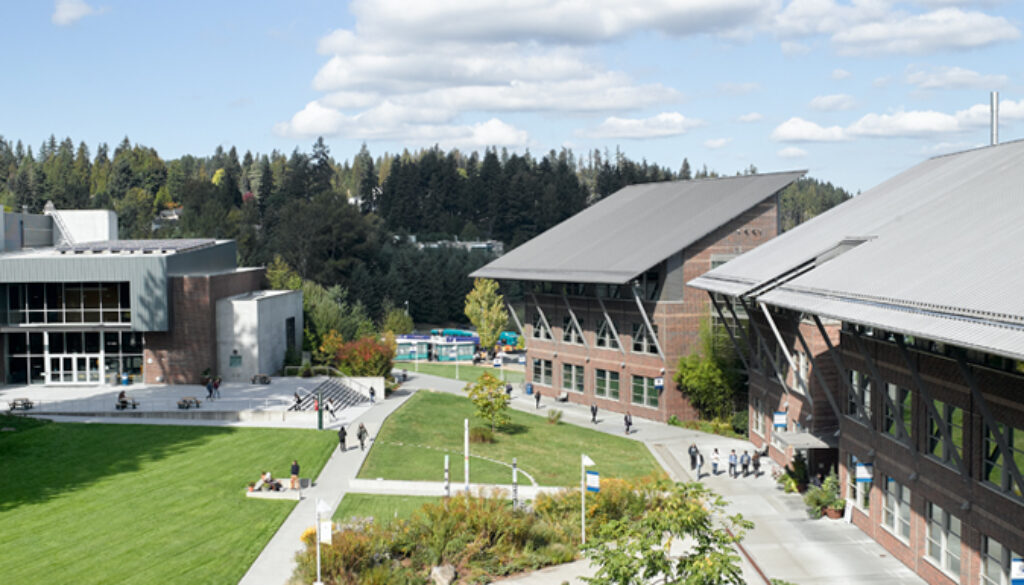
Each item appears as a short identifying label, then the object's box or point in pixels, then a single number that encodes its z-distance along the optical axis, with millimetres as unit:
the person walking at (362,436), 45812
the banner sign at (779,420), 41950
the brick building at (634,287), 57531
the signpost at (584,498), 30603
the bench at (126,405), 51094
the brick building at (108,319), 57750
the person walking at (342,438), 44750
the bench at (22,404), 50688
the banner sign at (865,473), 32188
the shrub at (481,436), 49719
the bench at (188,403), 51250
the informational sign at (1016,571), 19875
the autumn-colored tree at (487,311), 102375
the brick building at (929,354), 23031
